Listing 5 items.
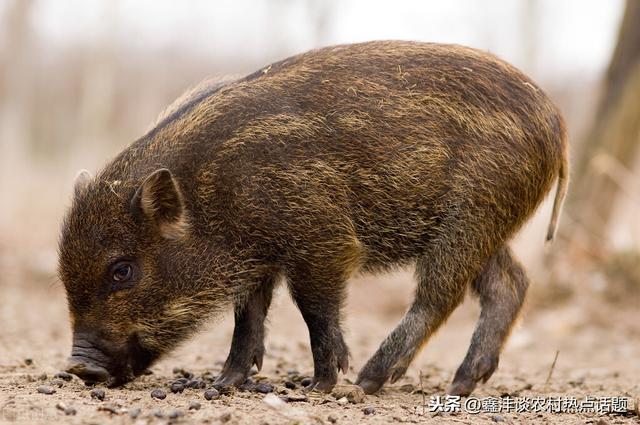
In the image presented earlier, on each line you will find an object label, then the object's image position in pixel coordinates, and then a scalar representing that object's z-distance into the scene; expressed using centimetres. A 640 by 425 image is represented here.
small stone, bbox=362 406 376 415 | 923
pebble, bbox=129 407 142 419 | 812
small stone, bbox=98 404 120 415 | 823
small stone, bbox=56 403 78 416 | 805
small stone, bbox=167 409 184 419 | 816
